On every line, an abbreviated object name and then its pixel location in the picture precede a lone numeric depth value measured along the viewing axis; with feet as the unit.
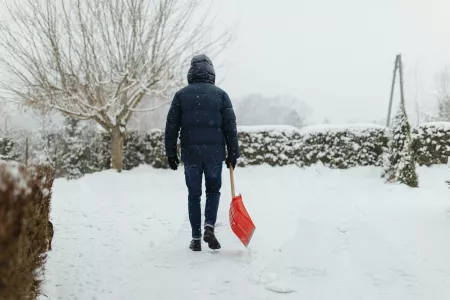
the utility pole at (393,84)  55.11
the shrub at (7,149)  47.56
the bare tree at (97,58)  34.32
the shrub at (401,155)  31.12
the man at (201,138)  12.65
